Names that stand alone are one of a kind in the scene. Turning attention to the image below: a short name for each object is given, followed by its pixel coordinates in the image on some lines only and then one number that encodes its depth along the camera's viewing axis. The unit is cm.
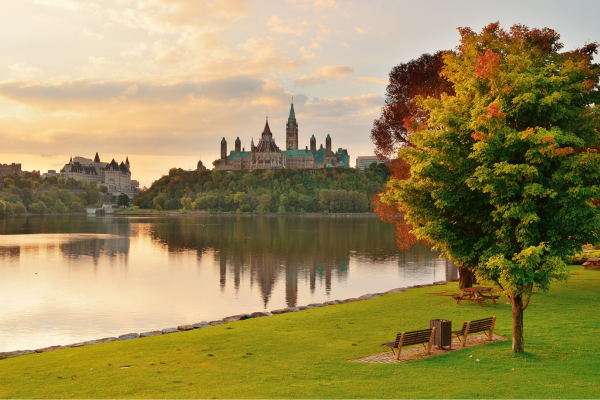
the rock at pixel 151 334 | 1752
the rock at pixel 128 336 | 1713
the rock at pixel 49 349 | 1585
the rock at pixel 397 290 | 2570
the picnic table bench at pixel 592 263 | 3058
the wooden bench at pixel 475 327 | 1337
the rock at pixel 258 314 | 2039
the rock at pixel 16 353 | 1532
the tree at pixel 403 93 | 2668
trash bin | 1311
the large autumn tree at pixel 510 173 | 1176
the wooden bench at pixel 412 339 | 1218
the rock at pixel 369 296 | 2445
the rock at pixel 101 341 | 1672
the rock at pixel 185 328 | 1830
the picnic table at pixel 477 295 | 2009
